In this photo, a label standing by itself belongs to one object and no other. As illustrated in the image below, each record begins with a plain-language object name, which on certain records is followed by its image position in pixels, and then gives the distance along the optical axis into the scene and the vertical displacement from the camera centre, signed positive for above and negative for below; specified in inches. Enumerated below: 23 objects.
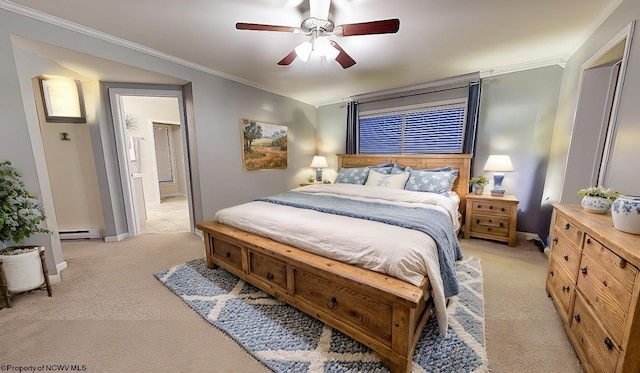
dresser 37.7 -27.9
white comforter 52.2 -22.6
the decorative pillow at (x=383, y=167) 141.5 -6.8
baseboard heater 128.3 -44.0
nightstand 114.8 -32.1
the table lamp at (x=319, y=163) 182.7 -5.0
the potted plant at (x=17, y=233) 70.6 -24.5
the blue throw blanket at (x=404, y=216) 60.7 -19.9
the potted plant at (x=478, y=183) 125.6 -14.9
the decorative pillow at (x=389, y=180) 127.8 -13.5
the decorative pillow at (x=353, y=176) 142.8 -12.4
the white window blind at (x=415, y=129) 139.3 +18.9
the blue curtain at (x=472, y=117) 128.5 +23.1
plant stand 70.6 -41.0
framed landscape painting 147.7 +8.3
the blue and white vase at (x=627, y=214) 44.5 -11.6
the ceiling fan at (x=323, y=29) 64.3 +38.2
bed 49.0 -31.3
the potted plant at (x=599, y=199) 58.7 -11.3
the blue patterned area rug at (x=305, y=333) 52.3 -47.8
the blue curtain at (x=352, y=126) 174.1 +23.9
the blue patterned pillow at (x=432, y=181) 118.4 -13.0
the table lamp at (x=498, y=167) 116.3 -5.3
